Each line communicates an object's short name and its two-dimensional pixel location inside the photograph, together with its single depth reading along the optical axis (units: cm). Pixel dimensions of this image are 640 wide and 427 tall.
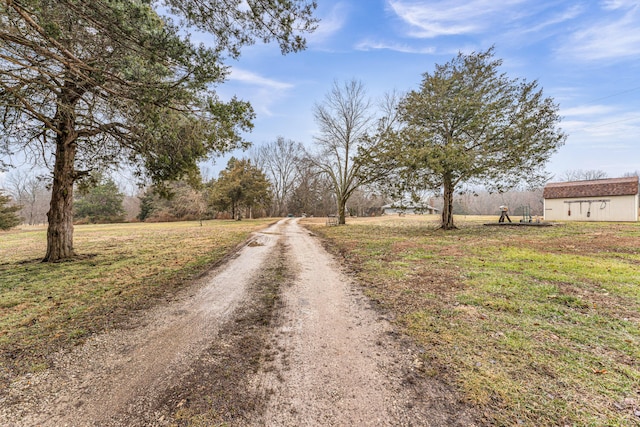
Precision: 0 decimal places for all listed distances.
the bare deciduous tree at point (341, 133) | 2112
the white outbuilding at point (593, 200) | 2159
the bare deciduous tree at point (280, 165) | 5088
